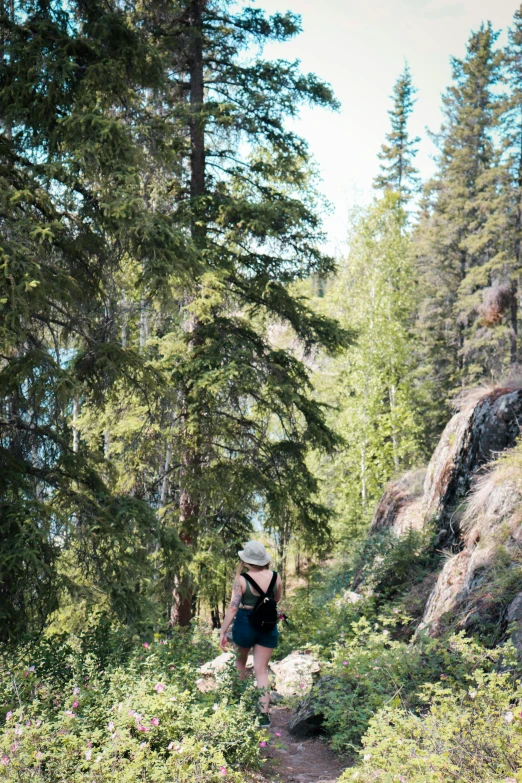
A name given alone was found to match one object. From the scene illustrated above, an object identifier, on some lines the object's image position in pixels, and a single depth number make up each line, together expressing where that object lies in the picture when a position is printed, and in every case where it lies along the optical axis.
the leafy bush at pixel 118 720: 3.98
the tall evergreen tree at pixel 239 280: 9.48
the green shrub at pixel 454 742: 3.61
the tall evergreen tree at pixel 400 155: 34.06
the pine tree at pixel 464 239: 20.92
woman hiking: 5.92
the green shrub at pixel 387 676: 5.29
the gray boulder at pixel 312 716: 6.30
